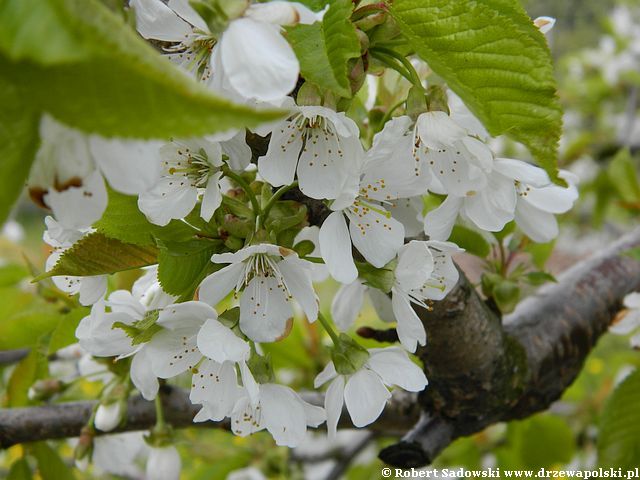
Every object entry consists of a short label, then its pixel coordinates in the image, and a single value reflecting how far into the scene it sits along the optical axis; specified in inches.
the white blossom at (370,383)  14.5
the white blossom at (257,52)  12.3
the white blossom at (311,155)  13.6
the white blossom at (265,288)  13.8
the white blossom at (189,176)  13.6
